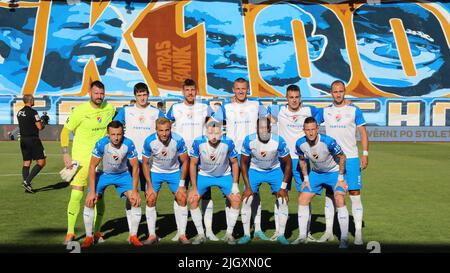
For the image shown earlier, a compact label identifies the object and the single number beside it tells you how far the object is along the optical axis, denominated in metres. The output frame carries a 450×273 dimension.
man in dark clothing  11.99
